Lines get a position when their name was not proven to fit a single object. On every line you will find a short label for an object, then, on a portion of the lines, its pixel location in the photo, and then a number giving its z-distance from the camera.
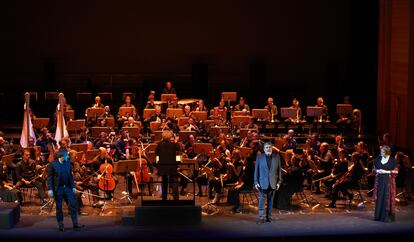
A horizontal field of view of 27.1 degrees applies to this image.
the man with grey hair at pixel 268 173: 16.59
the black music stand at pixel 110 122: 22.61
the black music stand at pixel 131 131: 21.62
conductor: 17.11
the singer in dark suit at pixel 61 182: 15.76
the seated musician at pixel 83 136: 21.44
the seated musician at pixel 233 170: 18.36
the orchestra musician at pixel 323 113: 24.50
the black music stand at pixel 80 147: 19.25
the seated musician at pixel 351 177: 18.27
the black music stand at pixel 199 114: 23.20
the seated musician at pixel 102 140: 20.61
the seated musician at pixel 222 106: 24.08
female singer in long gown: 16.80
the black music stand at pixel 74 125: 22.06
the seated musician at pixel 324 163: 18.97
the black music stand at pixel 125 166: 18.08
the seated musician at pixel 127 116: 23.64
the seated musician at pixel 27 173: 18.48
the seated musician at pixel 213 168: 18.61
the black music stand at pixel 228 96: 25.45
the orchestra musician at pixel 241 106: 24.64
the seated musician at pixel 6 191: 18.03
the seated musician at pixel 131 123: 22.38
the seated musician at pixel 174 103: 24.25
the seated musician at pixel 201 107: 24.27
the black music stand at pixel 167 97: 25.17
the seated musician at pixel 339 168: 18.38
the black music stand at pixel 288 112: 23.83
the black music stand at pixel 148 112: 23.82
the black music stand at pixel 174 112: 23.28
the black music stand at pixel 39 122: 22.66
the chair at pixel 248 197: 18.20
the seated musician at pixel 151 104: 24.52
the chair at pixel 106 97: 27.11
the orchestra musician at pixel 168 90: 26.38
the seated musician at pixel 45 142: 20.61
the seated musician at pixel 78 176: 18.06
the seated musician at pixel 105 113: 23.58
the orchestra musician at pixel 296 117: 24.50
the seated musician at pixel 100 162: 18.48
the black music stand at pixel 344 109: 24.12
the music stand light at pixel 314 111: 23.48
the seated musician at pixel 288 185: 18.19
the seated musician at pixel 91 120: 23.58
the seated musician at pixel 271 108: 24.81
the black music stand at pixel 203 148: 19.83
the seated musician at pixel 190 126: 22.19
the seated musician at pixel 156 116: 23.56
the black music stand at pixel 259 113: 23.66
